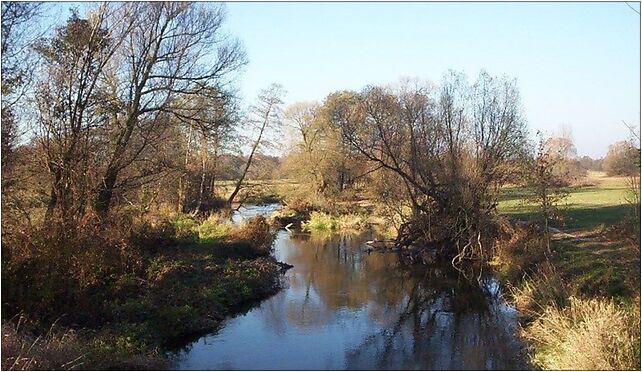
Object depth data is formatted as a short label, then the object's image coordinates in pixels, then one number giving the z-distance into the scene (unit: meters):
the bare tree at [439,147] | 20.67
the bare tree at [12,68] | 12.27
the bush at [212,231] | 21.30
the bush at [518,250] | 15.98
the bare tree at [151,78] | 16.91
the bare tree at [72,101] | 13.71
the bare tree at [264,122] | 33.91
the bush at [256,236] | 20.84
